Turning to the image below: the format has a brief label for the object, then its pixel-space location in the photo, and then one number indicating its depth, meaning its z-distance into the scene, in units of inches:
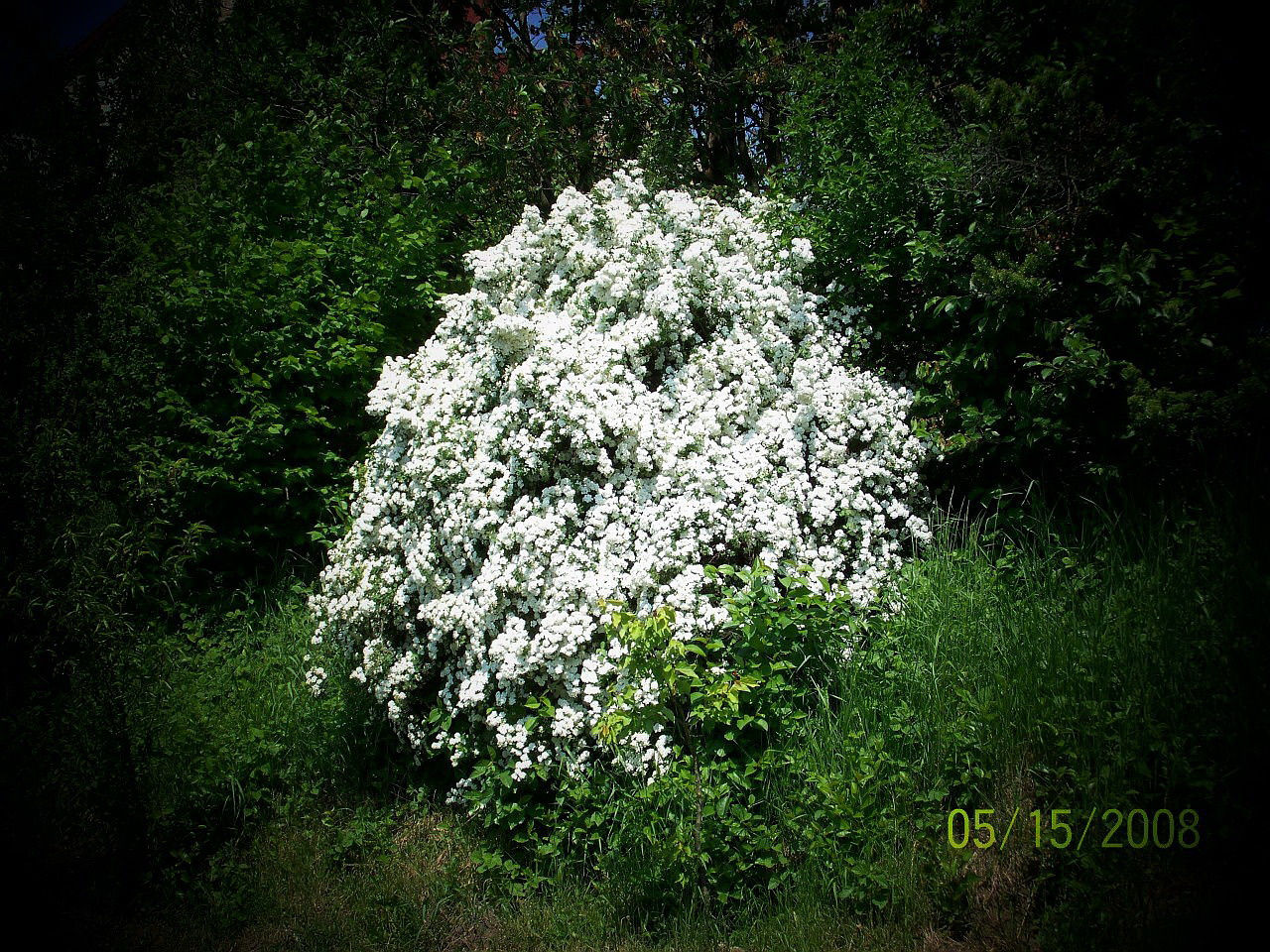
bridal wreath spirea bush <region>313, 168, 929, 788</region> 153.1
